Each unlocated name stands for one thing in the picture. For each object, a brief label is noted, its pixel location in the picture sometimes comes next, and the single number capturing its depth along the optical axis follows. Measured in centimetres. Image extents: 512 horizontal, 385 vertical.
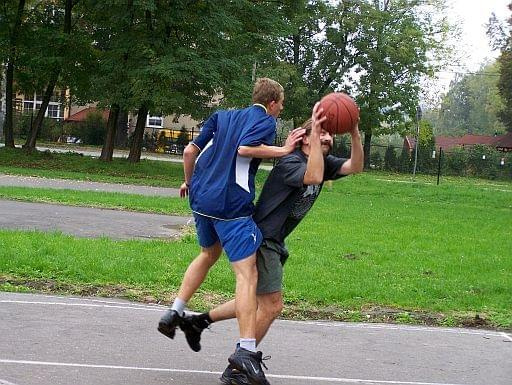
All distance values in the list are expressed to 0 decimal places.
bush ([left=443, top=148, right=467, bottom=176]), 5538
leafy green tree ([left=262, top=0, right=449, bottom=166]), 5394
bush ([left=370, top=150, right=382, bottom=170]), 5531
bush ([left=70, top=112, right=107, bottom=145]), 5481
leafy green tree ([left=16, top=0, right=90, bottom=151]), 3331
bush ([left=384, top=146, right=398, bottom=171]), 5491
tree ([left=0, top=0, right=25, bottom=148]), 3416
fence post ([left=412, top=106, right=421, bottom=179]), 4612
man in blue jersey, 543
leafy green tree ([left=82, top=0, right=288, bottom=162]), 3067
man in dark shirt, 557
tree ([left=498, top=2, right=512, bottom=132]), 6078
